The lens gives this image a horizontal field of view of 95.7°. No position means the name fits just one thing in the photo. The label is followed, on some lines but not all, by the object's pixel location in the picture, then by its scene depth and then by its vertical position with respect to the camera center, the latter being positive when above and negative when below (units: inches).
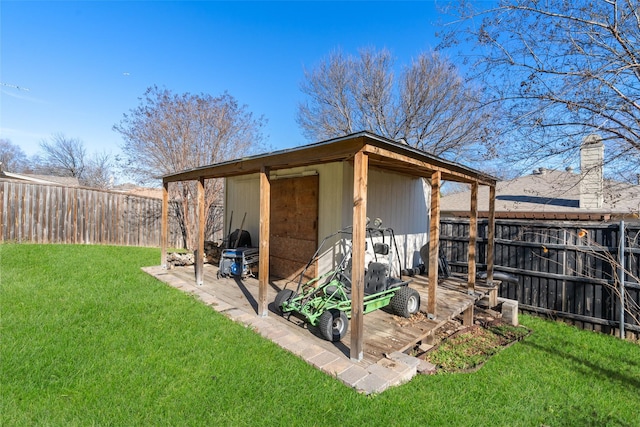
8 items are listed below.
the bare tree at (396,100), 500.4 +219.1
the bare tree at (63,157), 948.6 +182.6
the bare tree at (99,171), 921.5 +135.5
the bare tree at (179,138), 416.8 +111.6
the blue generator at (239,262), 241.1 -39.3
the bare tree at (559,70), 153.4 +87.9
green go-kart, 133.0 -42.6
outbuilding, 116.3 +13.4
